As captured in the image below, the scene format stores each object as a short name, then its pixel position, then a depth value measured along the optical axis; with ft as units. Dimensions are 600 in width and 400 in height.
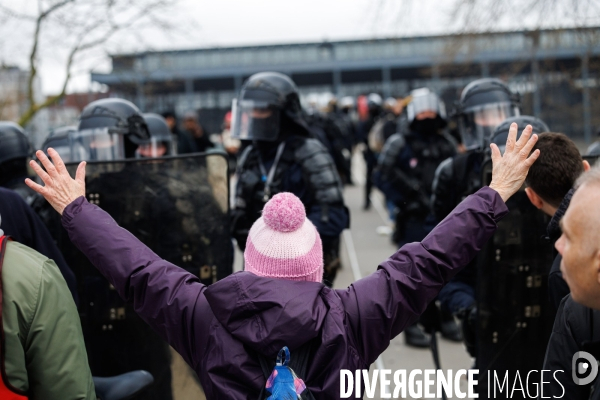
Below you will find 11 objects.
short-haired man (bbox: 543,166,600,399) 5.15
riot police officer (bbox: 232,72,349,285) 13.08
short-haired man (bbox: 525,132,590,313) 8.13
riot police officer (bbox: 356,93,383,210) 40.24
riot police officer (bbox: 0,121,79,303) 8.94
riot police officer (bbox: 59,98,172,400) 10.53
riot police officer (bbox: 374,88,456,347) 20.72
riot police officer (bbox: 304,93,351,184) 32.28
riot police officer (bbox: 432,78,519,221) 13.07
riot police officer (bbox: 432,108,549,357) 11.39
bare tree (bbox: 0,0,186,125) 35.99
